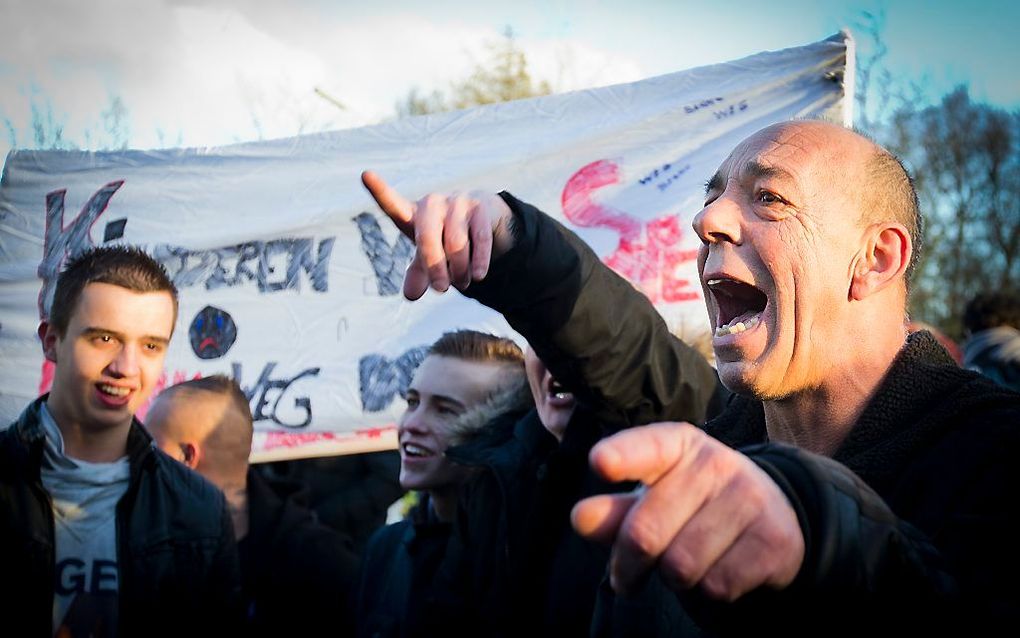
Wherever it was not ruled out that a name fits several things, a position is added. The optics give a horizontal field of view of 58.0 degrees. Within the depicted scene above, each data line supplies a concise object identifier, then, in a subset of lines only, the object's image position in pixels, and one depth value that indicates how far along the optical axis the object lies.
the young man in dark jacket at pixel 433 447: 3.11
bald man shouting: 0.85
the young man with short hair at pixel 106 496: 2.56
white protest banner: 3.86
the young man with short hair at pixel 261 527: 3.59
